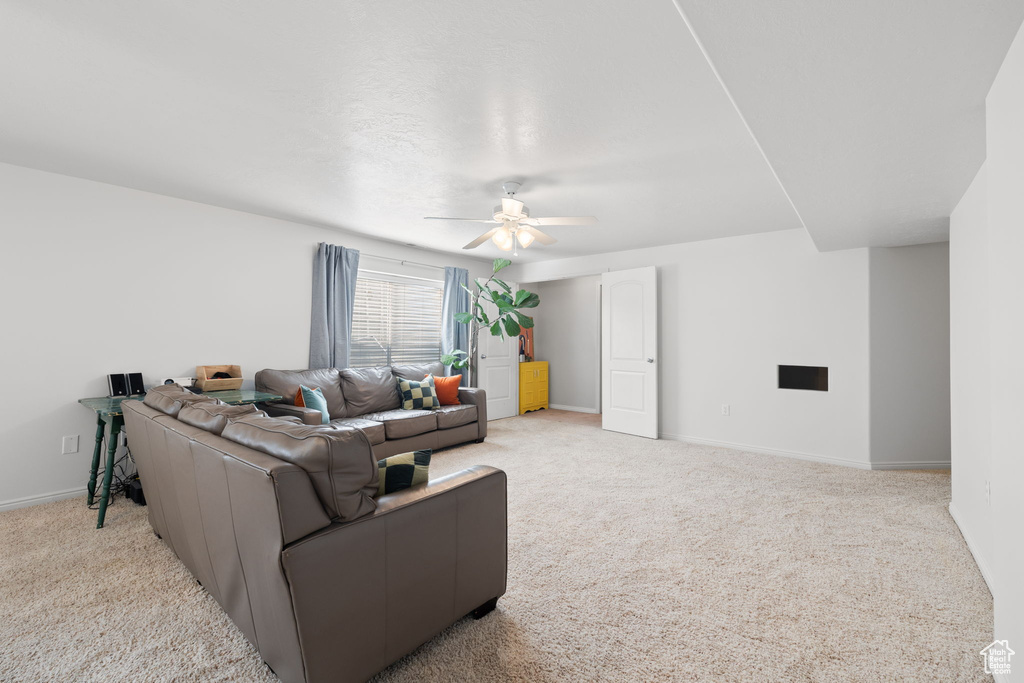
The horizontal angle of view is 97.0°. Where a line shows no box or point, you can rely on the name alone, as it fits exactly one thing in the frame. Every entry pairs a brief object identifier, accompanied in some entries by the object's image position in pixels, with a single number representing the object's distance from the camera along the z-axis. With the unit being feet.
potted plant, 19.13
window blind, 17.47
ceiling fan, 10.73
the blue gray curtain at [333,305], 15.57
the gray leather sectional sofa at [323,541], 4.27
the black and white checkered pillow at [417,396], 16.22
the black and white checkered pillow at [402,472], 5.56
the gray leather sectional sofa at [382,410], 13.66
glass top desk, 9.23
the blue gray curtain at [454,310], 19.80
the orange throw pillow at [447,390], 17.17
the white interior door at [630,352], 17.78
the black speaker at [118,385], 11.18
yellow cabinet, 23.80
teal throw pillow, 13.34
